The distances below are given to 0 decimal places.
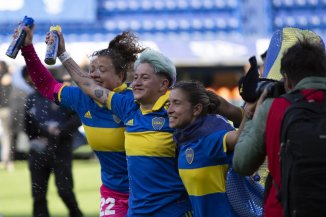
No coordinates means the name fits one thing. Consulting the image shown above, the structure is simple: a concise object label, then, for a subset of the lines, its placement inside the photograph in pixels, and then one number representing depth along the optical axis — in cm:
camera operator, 792
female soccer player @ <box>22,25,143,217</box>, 1132
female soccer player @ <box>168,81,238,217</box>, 964
